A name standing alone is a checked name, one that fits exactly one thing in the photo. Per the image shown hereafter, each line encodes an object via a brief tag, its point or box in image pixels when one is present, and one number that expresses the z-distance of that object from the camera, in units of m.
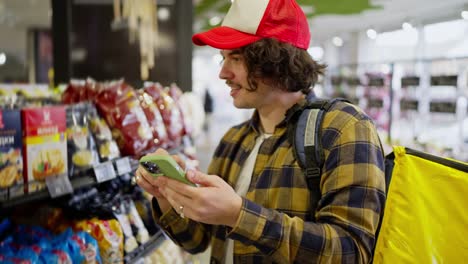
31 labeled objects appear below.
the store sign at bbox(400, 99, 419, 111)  5.95
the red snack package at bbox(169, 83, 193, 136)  2.63
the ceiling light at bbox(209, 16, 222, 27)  9.05
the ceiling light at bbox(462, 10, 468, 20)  5.63
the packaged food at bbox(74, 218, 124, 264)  1.71
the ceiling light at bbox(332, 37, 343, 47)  9.82
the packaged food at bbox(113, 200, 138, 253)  1.86
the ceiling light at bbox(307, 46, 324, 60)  12.61
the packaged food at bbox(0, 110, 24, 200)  1.27
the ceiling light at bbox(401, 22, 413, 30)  6.30
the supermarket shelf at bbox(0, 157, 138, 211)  1.30
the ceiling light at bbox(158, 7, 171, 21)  3.75
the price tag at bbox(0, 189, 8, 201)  1.25
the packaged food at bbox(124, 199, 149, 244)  1.98
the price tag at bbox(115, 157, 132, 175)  1.76
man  1.07
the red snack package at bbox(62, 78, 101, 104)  2.02
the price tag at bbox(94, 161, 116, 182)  1.62
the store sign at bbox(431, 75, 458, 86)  5.07
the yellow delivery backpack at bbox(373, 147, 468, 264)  1.17
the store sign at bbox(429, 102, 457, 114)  5.07
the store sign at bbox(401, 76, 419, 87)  5.85
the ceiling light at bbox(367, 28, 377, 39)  6.77
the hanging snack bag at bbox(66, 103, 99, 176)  1.57
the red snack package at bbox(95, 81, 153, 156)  1.92
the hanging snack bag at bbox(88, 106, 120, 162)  1.76
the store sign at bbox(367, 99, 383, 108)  6.70
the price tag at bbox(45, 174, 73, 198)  1.41
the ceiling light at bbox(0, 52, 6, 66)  9.21
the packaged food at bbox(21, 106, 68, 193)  1.35
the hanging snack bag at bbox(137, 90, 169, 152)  2.18
